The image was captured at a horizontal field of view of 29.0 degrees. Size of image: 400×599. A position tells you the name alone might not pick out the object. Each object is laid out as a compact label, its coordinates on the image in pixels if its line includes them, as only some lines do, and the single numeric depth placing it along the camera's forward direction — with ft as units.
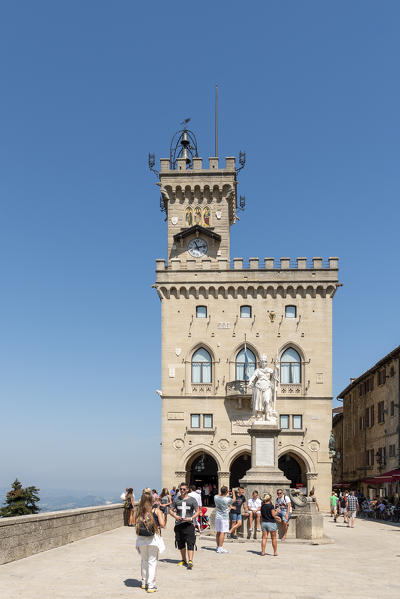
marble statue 91.04
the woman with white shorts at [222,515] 64.54
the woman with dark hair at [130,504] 98.80
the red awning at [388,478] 133.28
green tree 193.88
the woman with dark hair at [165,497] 90.21
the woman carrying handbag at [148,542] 44.14
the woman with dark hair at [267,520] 62.64
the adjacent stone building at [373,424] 163.02
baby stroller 92.32
